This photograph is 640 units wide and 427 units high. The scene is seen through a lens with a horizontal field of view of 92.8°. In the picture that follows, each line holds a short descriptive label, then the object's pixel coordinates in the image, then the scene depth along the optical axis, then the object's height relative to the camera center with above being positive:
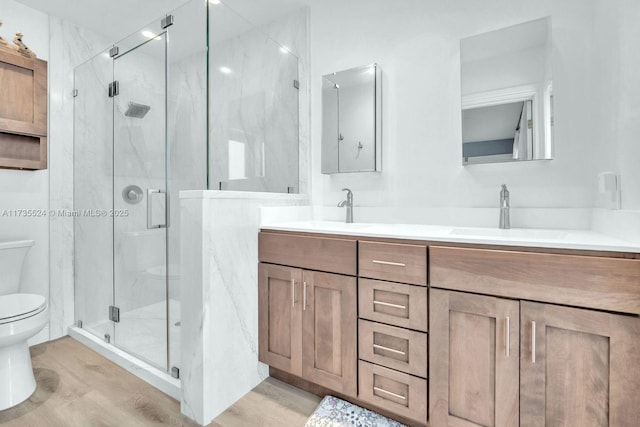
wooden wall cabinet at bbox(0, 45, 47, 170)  1.91 +0.67
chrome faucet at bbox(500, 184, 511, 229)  1.47 +0.01
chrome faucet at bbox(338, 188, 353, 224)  1.88 +0.05
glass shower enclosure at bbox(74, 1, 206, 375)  1.72 +0.24
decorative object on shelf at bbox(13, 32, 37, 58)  1.95 +1.08
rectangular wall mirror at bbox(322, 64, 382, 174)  1.87 +0.59
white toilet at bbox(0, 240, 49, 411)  1.47 -0.62
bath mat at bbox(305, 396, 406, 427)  1.37 -0.95
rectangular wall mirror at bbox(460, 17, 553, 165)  1.46 +0.59
